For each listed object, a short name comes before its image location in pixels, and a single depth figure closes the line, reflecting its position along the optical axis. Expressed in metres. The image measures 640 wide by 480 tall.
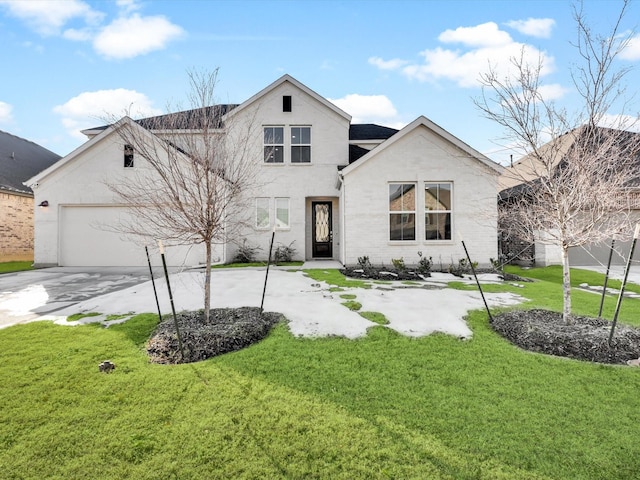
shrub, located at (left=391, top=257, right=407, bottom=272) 11.28
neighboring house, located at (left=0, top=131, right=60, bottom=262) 15.16
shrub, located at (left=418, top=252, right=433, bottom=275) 11.25
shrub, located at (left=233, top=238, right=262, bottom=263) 14.14
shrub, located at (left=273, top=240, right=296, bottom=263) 14.25
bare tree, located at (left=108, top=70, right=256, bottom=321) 4.93
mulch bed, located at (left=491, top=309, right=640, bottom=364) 4.13
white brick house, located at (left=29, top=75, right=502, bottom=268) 11.80
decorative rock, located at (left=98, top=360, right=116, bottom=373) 3.66
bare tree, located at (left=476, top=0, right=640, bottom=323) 4.92
